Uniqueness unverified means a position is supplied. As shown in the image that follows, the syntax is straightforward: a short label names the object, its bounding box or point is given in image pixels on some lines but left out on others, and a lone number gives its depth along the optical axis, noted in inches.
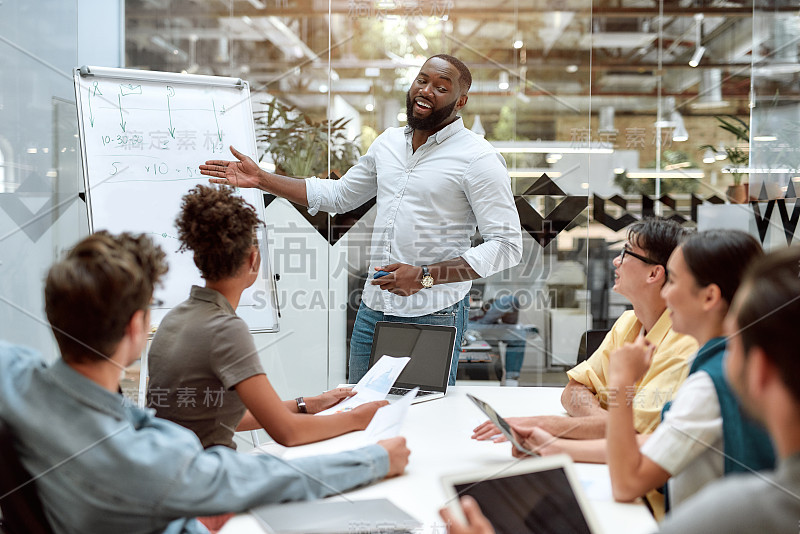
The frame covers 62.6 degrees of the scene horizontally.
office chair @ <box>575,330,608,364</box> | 95.5
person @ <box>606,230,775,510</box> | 41.9
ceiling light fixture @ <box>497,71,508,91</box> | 156.6
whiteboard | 95.3
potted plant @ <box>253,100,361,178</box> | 140.6
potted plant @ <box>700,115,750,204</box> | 159.2
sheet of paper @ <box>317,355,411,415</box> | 67.4
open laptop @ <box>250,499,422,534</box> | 39.8
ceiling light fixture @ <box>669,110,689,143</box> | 163.0
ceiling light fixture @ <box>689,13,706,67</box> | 167.0
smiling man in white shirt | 89.2
